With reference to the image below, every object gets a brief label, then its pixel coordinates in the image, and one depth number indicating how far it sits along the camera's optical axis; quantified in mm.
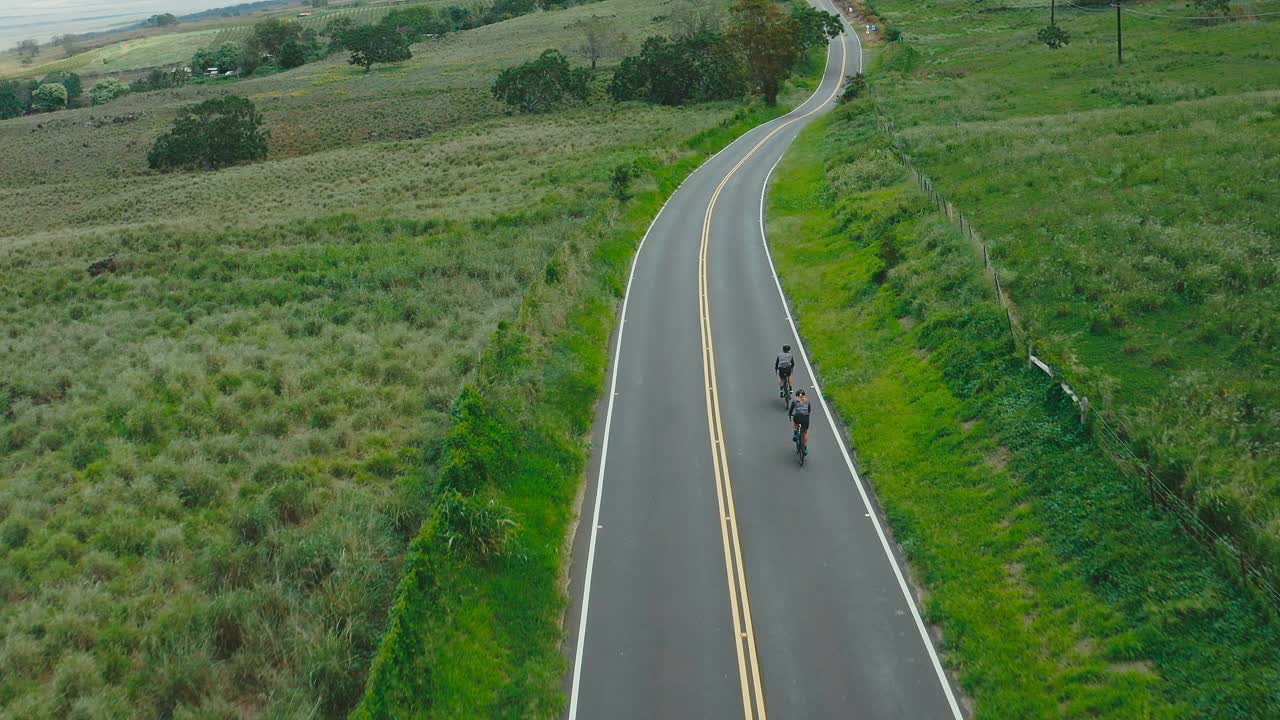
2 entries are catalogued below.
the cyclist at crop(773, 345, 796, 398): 21797
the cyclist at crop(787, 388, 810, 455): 18844
